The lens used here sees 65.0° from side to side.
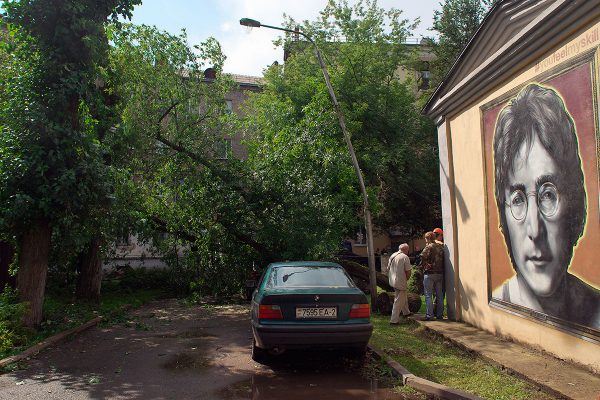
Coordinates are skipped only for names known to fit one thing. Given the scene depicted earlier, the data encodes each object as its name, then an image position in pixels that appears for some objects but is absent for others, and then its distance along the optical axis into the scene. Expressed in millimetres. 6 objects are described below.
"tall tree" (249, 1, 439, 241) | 20859
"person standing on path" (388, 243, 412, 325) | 9602
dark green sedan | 6012
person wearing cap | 9766
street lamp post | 11867
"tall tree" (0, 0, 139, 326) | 8555
